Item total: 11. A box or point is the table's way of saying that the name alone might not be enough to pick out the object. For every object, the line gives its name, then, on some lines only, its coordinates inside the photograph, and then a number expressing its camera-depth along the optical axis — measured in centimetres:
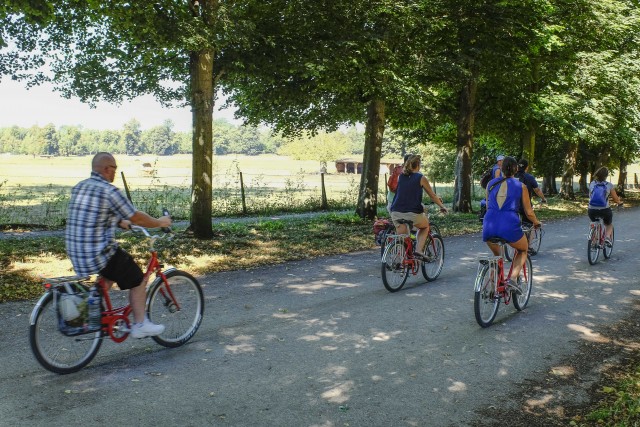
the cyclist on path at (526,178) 1301
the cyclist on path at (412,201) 973
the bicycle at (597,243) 1252
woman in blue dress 779
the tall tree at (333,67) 1502
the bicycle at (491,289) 745
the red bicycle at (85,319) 557
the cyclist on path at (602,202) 1298
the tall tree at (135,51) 1222
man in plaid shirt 560
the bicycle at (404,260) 944
